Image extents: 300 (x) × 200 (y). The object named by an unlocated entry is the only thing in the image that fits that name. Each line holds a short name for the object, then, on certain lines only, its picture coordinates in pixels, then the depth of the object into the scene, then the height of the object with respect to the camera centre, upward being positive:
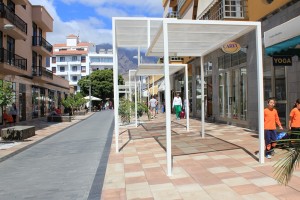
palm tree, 1.91 -0.48
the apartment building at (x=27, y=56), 16.87 +4.40
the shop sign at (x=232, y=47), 9.09 +2.28
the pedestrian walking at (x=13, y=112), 15.74 -0.49
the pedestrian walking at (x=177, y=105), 14.71 -0.08
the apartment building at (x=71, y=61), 64.04 +12.64
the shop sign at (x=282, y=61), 7.38 +1.37
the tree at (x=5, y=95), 9.13 +0.45
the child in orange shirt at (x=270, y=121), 5.34 -0.44
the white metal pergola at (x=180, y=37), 4.70 +1.75
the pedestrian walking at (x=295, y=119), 5.49 -0.40
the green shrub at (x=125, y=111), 13.44 -0.40
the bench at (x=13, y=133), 9.66 -1.19
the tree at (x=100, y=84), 49.82 +4.57
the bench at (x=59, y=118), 18.63 -1.08
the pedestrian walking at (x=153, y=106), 18.20 -0.20
